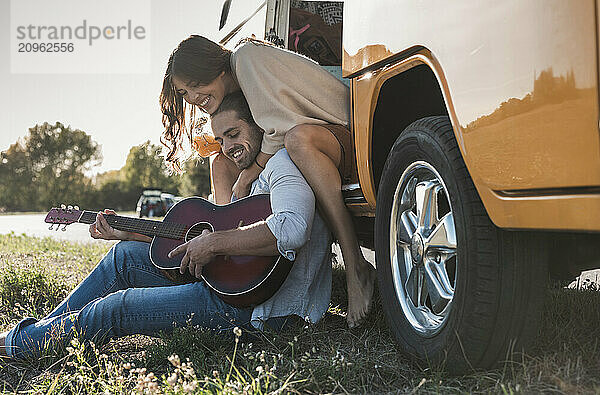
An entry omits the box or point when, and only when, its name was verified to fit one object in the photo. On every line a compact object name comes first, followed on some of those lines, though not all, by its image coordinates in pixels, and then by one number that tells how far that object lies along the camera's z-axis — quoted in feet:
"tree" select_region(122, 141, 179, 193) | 191.42
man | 8.38
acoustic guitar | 8.61
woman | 9.32
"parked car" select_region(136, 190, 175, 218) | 98.25
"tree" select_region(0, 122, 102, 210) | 166.91
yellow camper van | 4.83
